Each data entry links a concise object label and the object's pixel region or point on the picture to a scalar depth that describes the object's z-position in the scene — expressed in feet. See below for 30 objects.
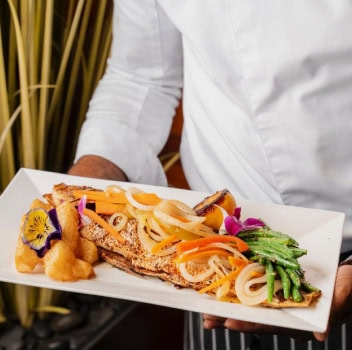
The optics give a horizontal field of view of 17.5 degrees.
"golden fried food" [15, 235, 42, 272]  3.65
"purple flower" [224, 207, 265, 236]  3.75
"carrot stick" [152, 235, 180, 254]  3.74
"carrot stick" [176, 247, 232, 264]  3.68
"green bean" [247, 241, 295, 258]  3.62
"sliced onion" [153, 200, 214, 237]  3.71
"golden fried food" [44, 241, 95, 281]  3.60
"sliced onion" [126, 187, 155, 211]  3.80
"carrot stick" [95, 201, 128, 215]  3.88
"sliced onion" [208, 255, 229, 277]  3.68
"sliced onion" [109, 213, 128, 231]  3.88
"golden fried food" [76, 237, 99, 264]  3.78
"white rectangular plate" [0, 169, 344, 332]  3.48
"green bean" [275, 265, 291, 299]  3.55
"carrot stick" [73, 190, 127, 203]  3.88
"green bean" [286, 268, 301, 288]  3.55
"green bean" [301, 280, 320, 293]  3.54
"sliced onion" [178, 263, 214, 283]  3.65
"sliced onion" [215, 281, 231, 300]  3.58
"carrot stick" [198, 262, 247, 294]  3.61
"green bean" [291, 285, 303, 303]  3.50
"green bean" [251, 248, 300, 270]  3.60
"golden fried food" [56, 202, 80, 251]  3.82
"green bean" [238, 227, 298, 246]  3.72
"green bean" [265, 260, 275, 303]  3.54
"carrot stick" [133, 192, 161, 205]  3.82
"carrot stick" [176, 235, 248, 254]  3.69
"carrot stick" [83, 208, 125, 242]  3.86
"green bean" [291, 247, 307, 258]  3.62
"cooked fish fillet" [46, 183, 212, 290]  3.68
